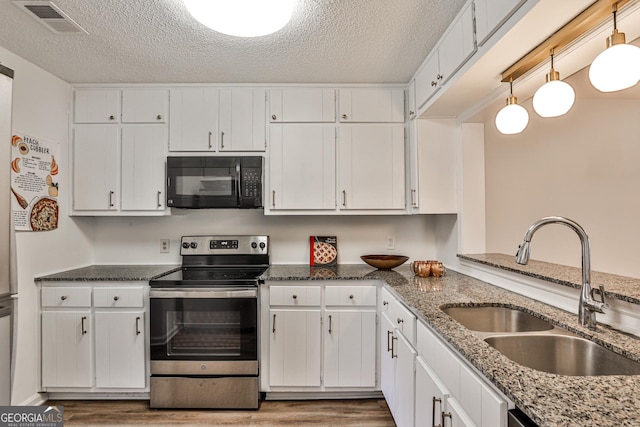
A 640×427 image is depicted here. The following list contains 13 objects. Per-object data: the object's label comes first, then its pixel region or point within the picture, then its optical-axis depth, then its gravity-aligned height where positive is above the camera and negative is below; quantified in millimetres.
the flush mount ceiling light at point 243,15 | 1421 +857
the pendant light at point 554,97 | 1409 +493
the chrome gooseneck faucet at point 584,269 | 1258 -196
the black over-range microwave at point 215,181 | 2637 +271
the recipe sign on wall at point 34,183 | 2225 +231
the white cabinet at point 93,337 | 2371 -824
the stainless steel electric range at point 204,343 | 2320 -854
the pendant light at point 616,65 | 1093 +487
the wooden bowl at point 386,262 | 2641 -349
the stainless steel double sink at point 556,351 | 1104 -477
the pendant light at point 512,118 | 1692 +487
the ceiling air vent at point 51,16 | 1705 +1045
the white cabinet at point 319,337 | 2395 -836
